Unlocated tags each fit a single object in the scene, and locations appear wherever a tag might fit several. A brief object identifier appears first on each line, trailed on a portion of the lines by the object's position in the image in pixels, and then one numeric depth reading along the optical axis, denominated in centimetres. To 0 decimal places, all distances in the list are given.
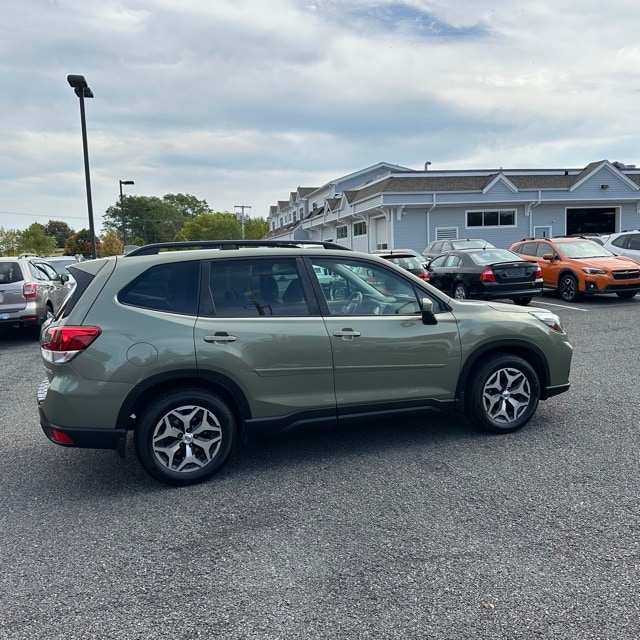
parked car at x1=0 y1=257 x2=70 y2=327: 1001
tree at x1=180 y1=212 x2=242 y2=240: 8744
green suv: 368
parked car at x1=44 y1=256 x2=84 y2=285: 1816
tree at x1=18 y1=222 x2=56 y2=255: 6119
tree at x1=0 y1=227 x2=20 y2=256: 6058
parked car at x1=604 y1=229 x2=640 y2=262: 1523
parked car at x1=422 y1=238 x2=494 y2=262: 1755
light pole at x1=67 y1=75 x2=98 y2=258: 1515
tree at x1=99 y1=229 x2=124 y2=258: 5499
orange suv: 1299
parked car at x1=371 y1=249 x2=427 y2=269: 1357
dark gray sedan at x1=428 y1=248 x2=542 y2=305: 1276
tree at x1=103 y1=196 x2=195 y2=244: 10631
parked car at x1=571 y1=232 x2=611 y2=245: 1716
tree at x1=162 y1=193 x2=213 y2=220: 12794
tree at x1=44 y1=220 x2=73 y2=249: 11450
